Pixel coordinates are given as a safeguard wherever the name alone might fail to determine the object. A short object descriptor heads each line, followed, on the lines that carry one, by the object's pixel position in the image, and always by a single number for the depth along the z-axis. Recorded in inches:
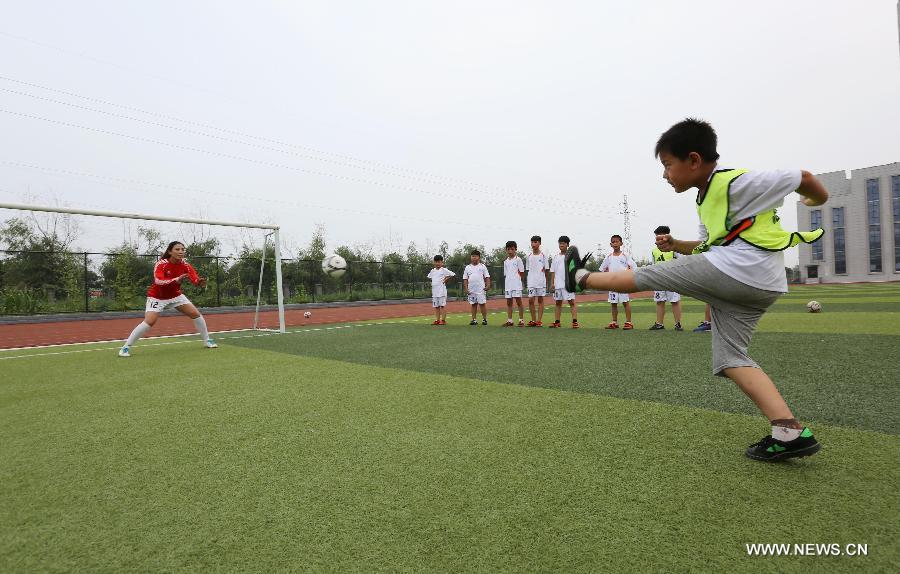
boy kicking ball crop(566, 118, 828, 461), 87.9
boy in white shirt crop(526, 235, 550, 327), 427.2
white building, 2116.1
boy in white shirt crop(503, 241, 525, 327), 440.5
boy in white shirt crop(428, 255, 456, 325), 482.9
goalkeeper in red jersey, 292.7
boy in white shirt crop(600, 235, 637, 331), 373.7
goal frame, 300.0
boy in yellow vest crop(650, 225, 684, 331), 340.3
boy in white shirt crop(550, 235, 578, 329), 399.2
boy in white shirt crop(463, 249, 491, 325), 464.8
